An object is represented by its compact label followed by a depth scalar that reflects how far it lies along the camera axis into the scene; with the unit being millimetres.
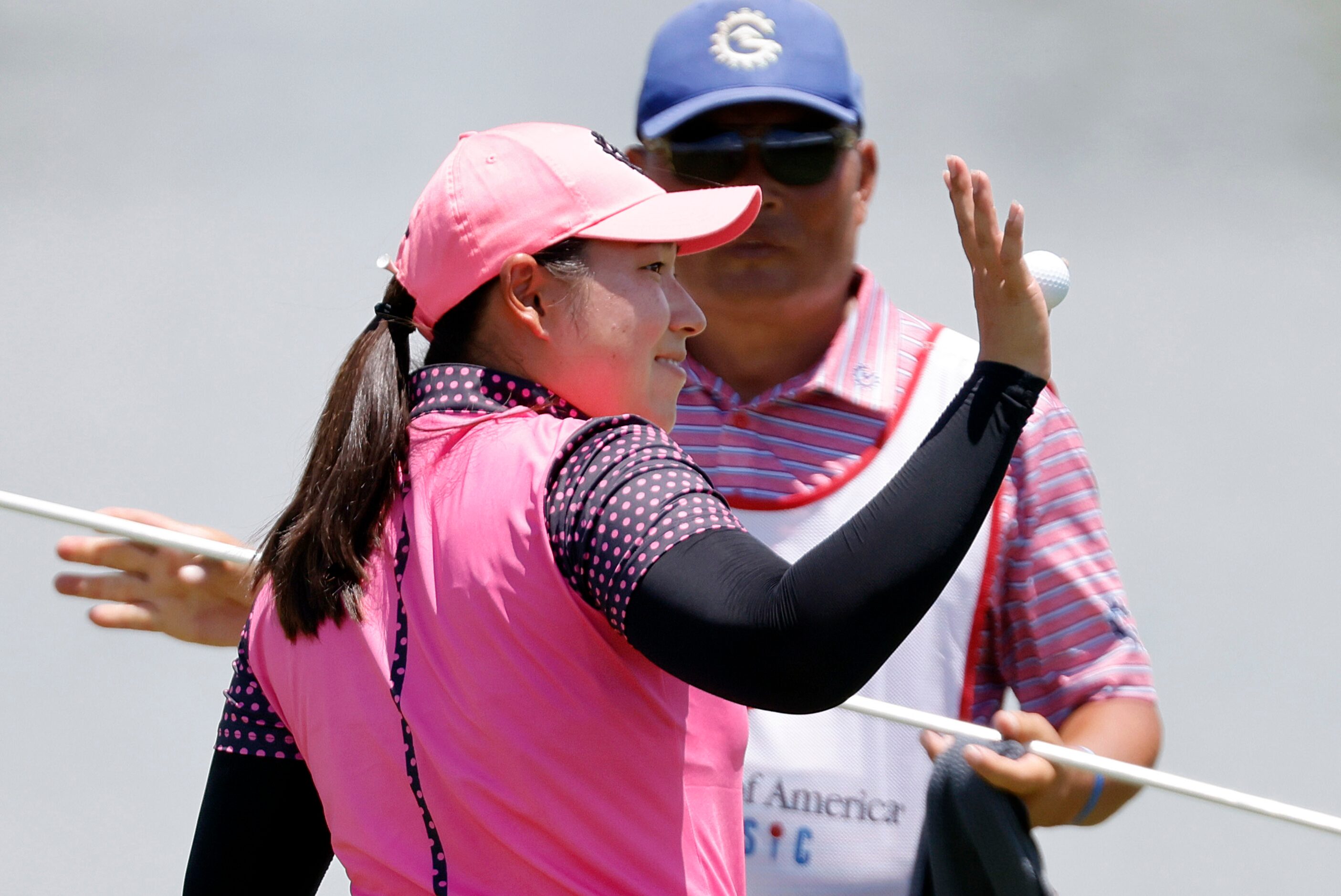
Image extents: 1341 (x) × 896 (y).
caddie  11810
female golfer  11167
